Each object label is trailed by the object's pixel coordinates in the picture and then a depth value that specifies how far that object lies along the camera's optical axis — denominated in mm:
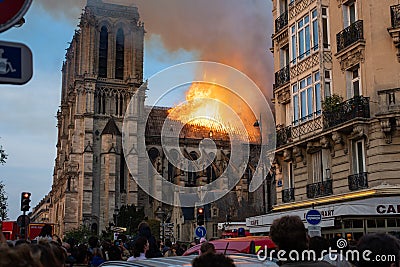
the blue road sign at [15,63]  4141
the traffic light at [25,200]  19556
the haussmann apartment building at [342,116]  17625
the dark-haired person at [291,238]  4305
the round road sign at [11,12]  3951
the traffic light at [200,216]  22912
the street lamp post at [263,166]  29938
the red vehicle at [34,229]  32406
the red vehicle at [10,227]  30169
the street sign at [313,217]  14484
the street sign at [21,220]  18047
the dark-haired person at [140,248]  8914
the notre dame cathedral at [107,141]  75375
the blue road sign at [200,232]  20641
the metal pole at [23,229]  17750
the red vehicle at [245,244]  12625
